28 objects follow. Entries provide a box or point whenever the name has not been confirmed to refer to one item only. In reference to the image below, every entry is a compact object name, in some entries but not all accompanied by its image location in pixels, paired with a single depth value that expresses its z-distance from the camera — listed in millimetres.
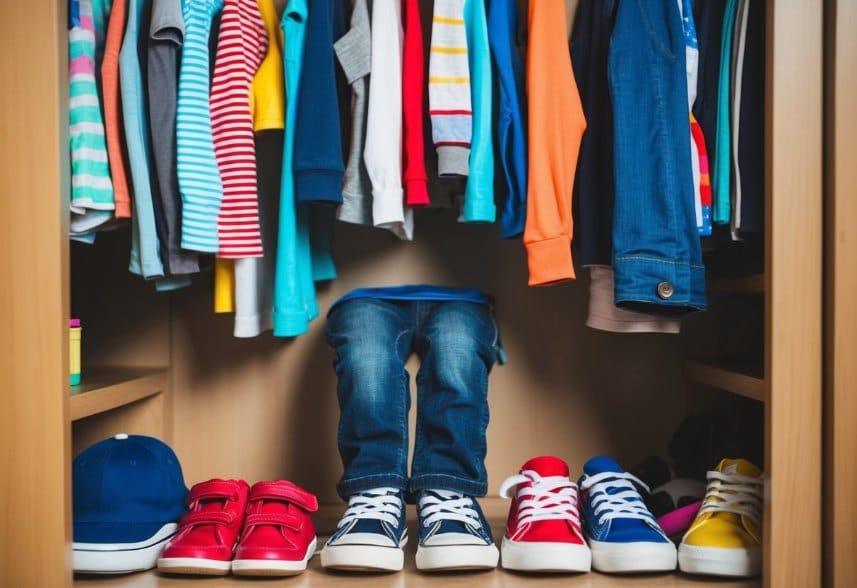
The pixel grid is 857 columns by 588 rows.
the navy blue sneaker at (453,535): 1024
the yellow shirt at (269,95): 1220
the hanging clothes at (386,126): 1172
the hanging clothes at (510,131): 1185
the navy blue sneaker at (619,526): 1027
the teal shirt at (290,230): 1206
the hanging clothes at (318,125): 1150
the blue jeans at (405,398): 1181
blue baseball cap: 1080
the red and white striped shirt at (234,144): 1180
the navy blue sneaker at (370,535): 1015
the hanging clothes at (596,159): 1194
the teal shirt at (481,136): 1176
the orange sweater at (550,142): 1135
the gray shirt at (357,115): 1204
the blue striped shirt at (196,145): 1136
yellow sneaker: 1028
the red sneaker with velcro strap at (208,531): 1036
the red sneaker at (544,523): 1021
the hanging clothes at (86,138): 1092
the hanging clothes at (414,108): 1181
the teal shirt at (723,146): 1140
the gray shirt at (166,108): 1131
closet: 969
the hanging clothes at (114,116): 1125
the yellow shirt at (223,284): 1244
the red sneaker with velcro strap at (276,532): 1023
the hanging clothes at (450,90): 1157
